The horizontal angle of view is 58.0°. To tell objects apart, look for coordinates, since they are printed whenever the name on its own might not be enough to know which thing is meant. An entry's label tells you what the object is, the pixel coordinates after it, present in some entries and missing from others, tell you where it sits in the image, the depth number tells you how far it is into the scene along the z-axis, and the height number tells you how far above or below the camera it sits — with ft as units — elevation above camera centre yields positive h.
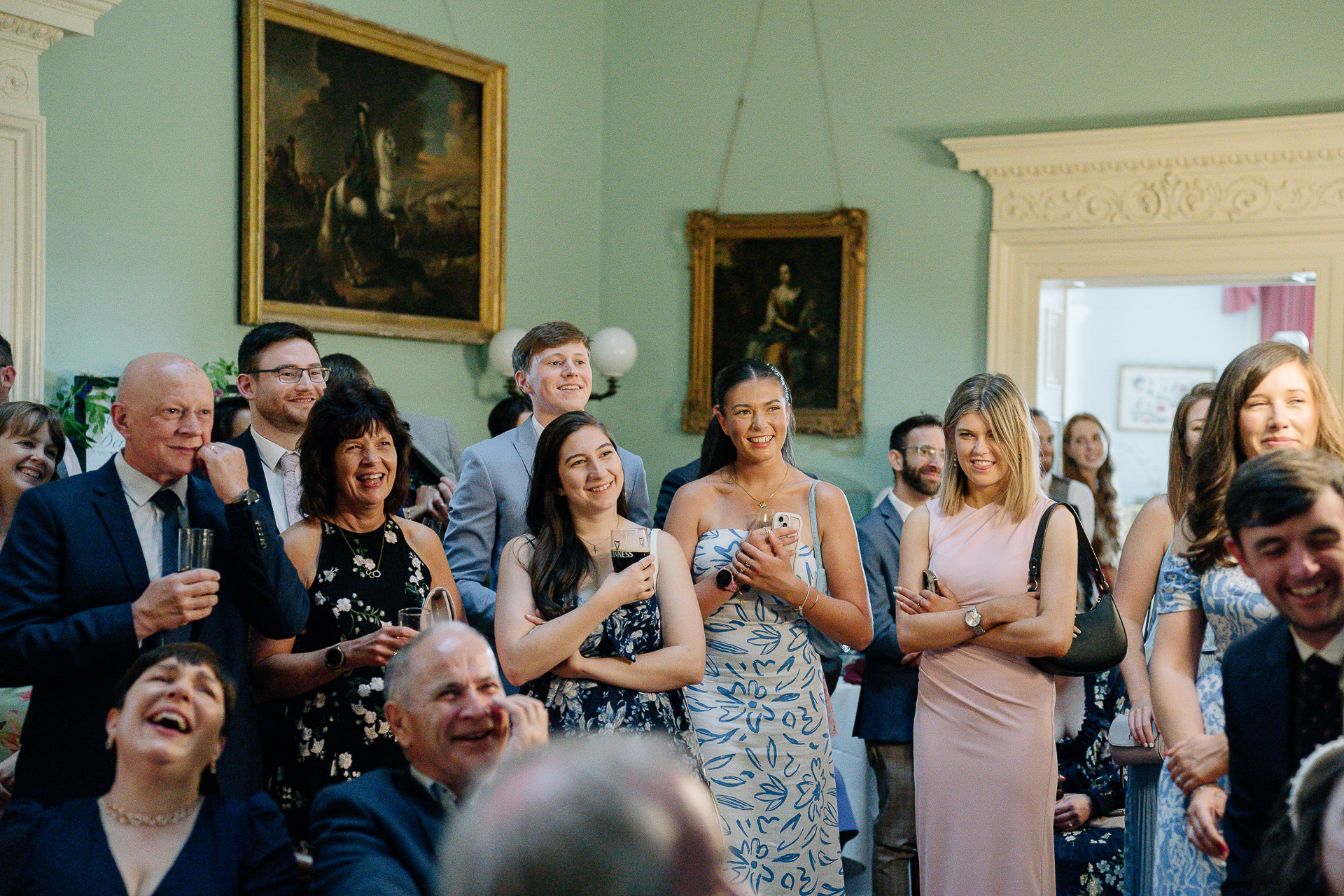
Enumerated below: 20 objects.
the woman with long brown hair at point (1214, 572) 8.81 -1.17
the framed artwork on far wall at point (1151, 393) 45.21 +0.85
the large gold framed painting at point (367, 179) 23.02 +4.59
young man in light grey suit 12.87 -0.80
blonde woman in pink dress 11.10 -2.37
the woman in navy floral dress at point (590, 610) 10.00 -1.75
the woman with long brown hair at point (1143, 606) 10.27 -1.66
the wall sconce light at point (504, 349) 26.89 +1.20
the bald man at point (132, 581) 8.65 -1.39
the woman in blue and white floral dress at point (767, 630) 11.16 -2.12
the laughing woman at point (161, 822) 7.09 -2.59
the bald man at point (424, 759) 6.73 -2.13
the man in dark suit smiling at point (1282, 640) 6.21 -1.19
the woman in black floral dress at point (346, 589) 9.70 -1.62
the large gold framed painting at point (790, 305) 27.91 +2.43
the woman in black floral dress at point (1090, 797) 13.55 -4.43
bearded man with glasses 14.42 -3.86
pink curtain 44.06 +4.18
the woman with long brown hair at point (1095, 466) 24.64 -1.06
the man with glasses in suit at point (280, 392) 12.95 +0.06
